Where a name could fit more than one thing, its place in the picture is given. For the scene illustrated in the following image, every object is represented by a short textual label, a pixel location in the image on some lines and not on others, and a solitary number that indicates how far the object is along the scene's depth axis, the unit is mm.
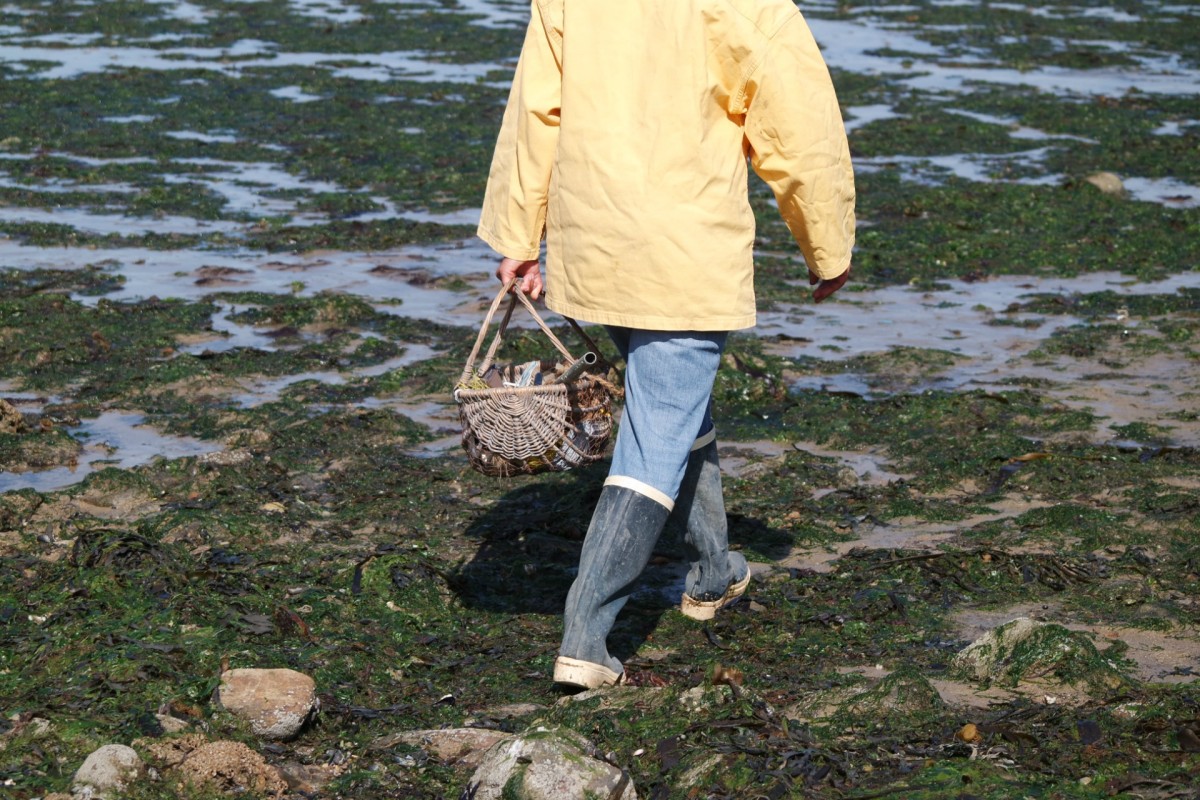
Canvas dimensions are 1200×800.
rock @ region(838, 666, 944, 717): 7008
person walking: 6953
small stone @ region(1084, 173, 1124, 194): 22734
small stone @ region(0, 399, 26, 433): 12320
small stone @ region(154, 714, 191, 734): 6941
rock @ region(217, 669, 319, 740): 7016
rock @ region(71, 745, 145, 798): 6293
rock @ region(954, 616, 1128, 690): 7449
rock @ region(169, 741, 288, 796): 6449
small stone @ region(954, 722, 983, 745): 6609
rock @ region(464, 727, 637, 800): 6004
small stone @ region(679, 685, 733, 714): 7082
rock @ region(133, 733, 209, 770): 6547
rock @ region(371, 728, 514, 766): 6895
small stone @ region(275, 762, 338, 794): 6629
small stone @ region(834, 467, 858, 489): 11625
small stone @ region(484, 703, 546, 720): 7512
